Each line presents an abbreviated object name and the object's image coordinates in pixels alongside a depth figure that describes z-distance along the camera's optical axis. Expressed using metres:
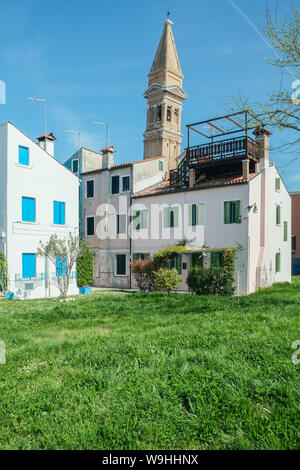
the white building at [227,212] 20.12
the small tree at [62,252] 18.30
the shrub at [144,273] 20.91
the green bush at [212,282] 17.33
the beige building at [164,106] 45.16
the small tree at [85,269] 23.94
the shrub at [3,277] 17.95
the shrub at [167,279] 18.22
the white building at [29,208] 18.81
